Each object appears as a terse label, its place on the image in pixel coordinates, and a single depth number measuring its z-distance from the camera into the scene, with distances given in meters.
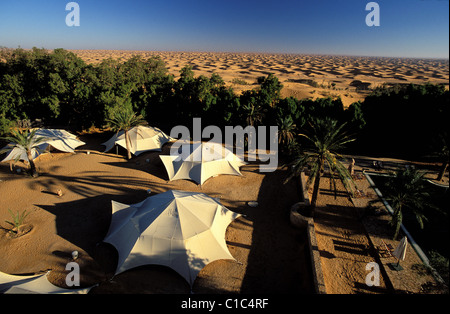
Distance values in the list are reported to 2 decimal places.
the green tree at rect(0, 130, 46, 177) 18.25
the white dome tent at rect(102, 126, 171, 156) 24.34
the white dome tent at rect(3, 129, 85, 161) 21.86
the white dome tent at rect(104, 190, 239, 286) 11.39
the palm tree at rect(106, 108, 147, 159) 22.16
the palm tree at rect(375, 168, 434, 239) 12.62
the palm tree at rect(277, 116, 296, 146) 23.03
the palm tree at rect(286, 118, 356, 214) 12.79
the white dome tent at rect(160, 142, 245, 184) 19.80
